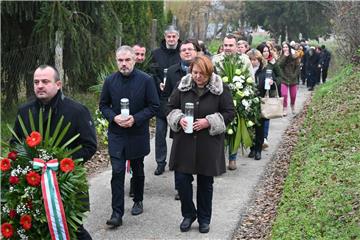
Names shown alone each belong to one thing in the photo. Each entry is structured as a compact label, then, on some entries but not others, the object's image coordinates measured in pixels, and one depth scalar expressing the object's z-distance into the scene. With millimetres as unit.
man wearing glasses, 7480
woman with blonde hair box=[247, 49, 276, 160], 10148
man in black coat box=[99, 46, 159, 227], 6520
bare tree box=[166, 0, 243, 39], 34681
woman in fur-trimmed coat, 6121
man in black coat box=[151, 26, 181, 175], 8578
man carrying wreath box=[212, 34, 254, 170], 8984
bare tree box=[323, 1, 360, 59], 18812
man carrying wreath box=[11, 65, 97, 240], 4812
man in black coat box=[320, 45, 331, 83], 25159
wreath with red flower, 4574
